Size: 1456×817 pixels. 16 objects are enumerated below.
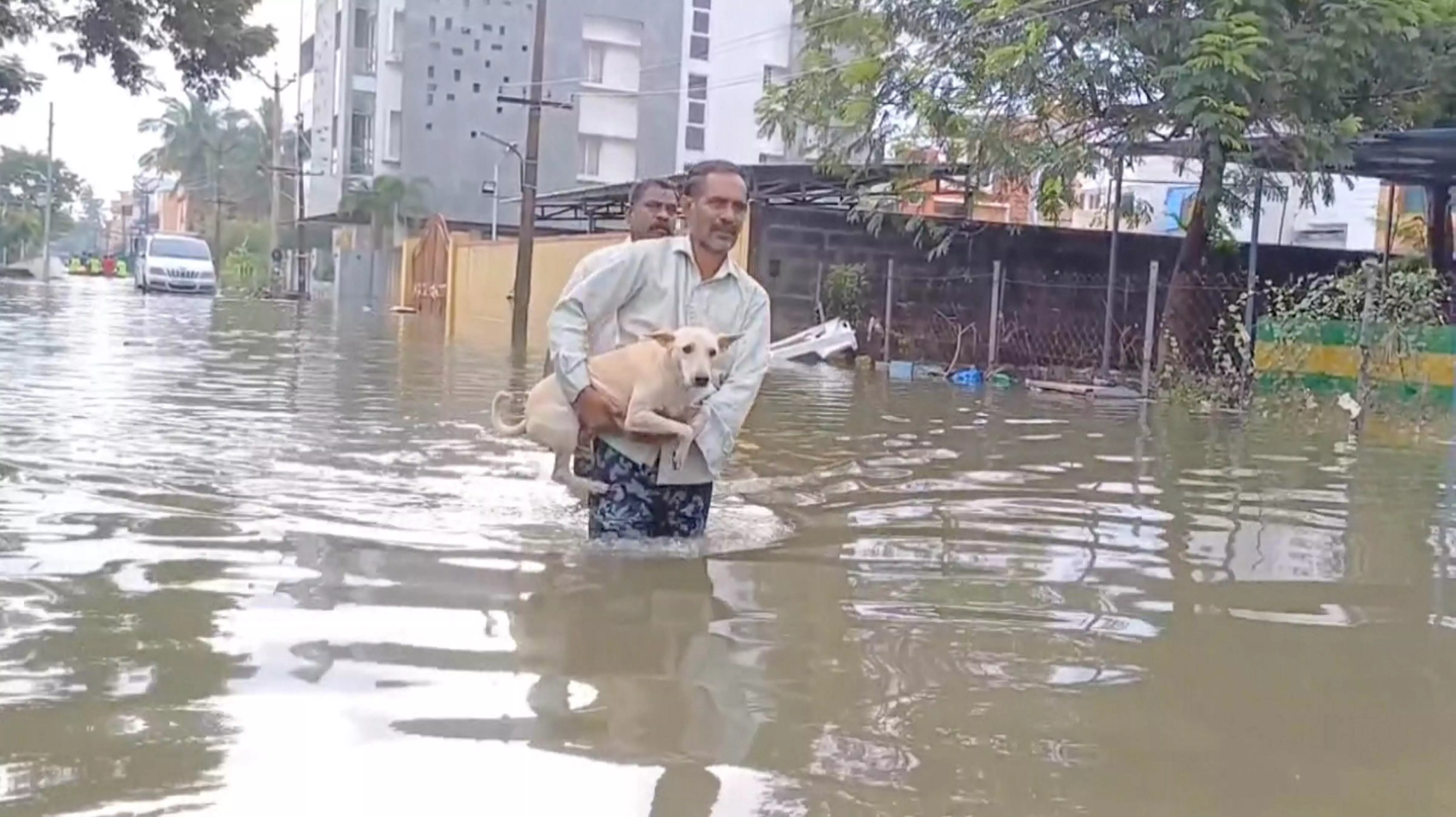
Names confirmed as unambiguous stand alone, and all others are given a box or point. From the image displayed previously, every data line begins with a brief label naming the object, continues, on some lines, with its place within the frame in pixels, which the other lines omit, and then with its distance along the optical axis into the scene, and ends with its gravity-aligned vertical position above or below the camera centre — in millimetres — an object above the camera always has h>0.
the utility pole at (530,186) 25391 +1717
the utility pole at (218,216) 67938 +2335
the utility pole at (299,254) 49875 +643
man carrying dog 5207 -74
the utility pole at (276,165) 51594 +3563
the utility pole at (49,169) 68000 +4493
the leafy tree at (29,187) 85812 +4112
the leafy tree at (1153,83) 13844 +2380
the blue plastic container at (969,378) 16750 -694
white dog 5090 -279
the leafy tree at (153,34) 18953 +2855
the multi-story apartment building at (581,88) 45844 +6080
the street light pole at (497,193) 34375 +2389
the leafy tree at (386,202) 45219 +2246
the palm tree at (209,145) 72375 +5782
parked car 39594 -9
